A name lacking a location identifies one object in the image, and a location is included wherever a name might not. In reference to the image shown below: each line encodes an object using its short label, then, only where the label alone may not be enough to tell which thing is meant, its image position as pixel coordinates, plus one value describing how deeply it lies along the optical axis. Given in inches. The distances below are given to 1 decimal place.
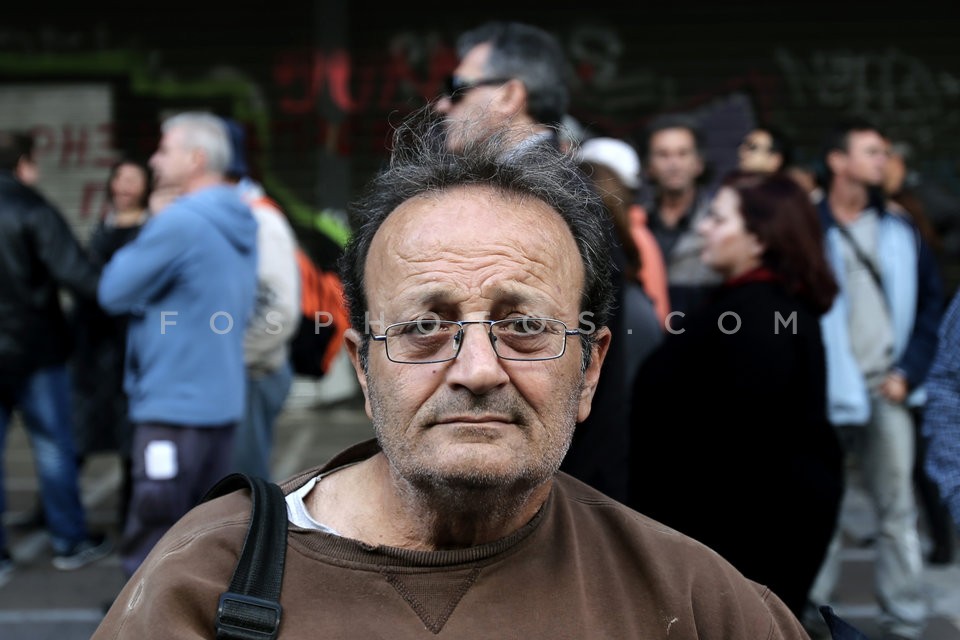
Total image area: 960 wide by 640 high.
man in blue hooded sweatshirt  163.8
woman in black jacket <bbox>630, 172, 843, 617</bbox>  127.4
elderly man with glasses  66.7
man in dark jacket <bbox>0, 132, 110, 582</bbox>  204.2
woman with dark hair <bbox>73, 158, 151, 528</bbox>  231.1
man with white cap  191.8
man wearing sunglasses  129.0
